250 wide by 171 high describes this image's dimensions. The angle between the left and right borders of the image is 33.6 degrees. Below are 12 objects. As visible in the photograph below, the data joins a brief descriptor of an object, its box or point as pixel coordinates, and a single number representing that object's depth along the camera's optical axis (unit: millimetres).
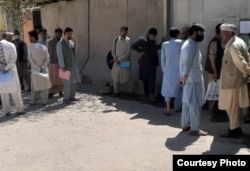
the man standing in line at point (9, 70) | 8133
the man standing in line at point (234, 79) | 5992
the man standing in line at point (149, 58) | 9234
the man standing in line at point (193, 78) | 6477
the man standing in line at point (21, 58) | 11617
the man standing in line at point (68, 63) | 9430
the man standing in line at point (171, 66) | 7965
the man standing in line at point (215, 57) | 7697
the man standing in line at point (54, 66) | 10414
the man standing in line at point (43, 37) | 10414
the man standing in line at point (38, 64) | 9180
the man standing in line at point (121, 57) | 9969
